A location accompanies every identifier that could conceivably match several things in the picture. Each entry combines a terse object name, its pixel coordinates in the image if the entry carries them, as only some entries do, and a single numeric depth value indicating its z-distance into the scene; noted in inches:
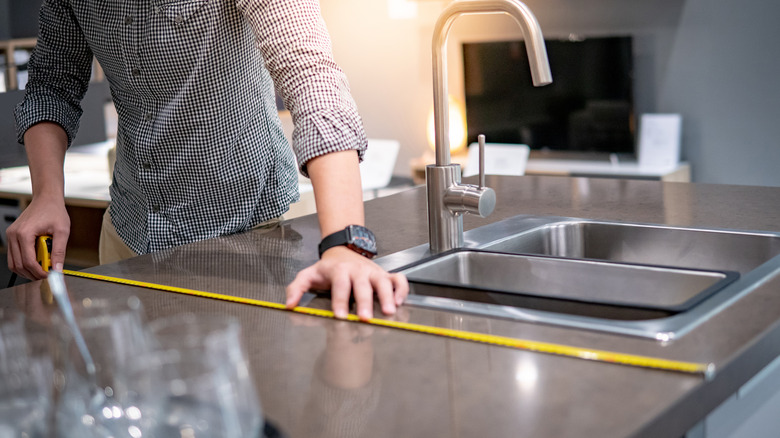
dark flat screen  173.3
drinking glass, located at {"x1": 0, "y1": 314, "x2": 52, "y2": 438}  21.0
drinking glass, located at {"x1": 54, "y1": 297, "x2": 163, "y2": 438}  20.5
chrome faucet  45.9
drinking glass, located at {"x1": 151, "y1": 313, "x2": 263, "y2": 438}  19.0
